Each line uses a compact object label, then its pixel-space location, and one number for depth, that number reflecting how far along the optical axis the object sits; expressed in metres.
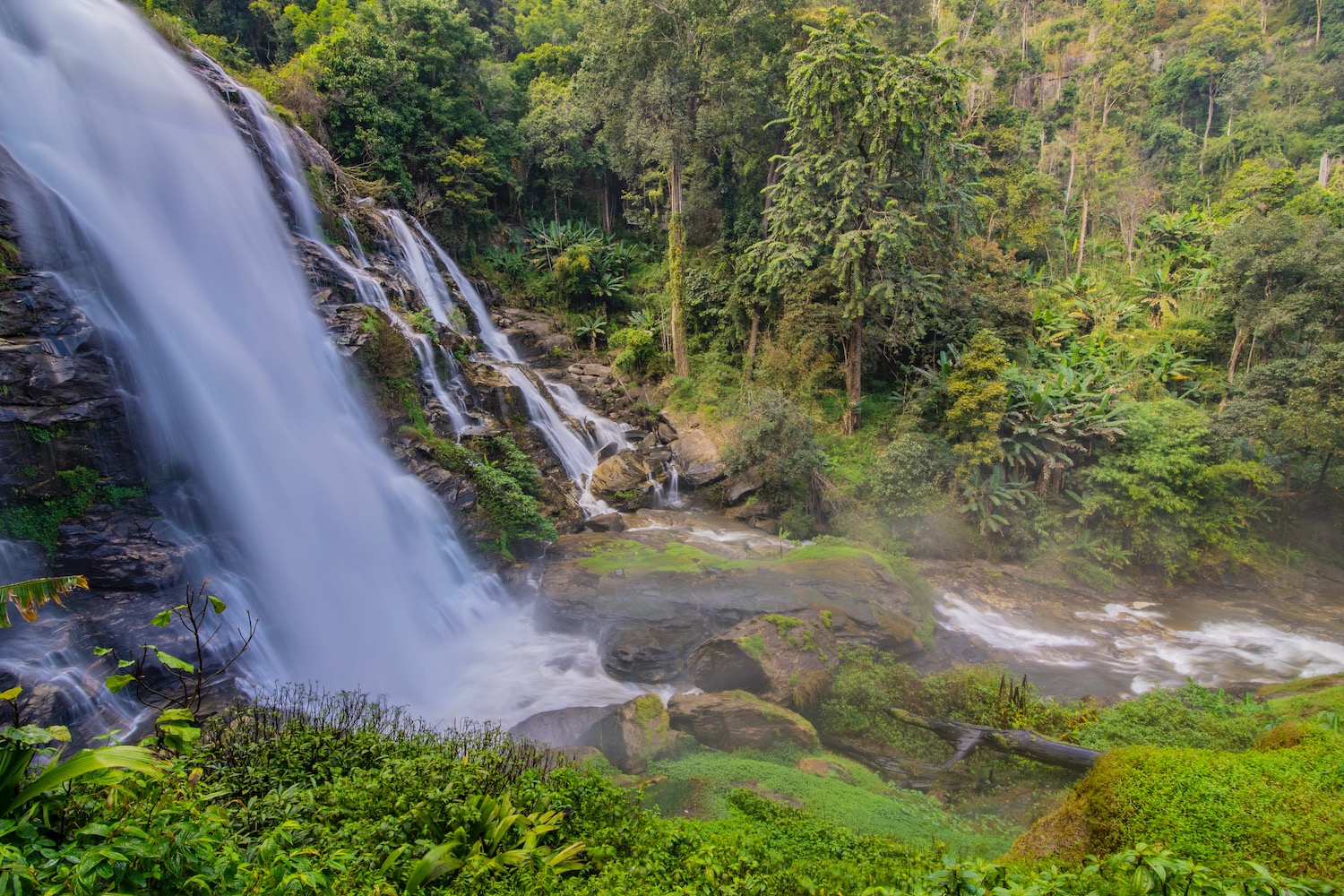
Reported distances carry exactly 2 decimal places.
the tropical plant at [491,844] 3.55
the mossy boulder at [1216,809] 3.63
